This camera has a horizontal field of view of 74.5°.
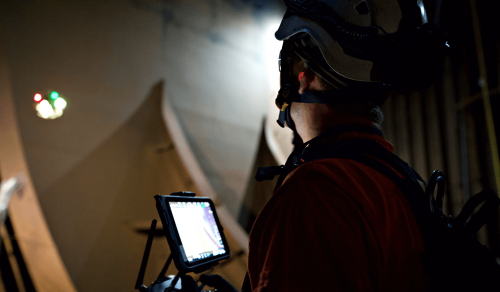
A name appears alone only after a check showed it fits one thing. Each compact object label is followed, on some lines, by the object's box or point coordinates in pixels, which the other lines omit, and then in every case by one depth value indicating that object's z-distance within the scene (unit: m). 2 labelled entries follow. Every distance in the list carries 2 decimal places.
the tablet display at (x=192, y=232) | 1.13
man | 0.59
